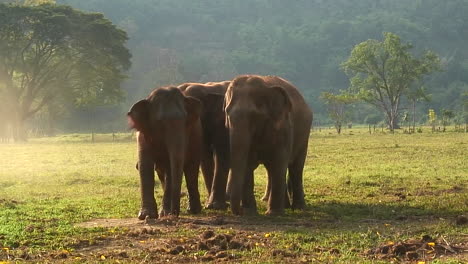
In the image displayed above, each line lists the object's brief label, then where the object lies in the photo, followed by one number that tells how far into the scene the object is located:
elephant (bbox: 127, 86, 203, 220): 11.44
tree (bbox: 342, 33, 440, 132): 75.38
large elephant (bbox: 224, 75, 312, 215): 11.45
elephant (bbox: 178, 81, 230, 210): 13.08
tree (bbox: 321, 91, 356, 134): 66.07
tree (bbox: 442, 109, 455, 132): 61.16
